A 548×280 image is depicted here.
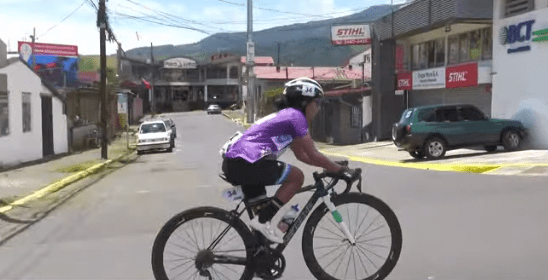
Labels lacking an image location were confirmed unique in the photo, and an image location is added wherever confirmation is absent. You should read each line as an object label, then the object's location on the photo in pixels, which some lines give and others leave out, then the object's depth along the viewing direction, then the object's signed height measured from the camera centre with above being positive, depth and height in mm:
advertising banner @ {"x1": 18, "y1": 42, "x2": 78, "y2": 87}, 66375 +5796
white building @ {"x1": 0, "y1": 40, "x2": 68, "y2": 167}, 20500 -421
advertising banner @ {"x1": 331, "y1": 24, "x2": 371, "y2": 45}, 35000 +4275
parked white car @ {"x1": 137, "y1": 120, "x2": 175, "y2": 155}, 31609 -1746
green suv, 19531 -808
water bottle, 4613 -914
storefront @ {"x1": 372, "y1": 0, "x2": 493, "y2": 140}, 24391 +2466
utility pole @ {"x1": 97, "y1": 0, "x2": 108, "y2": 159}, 24562 +1705
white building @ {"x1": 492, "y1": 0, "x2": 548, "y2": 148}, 20219 +1524
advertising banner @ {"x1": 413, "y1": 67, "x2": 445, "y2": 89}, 27486 +1320
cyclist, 4441 -363
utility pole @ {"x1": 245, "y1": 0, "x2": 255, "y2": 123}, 55438 +3640
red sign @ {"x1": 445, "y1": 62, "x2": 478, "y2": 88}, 24328 +1301
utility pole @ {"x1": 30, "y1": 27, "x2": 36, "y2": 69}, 69688 +8166
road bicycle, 4562 -1069
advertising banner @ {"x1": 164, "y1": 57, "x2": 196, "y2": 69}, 99869 +7225
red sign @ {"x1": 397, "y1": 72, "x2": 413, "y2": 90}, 31188 +1328
